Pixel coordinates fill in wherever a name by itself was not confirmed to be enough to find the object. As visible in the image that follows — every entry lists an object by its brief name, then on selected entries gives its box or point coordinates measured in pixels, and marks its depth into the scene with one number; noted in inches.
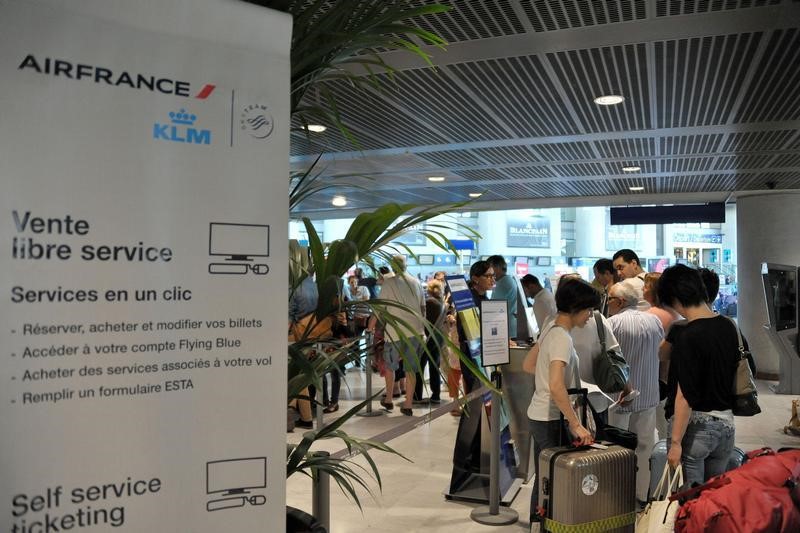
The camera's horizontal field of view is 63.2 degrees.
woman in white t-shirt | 120.5
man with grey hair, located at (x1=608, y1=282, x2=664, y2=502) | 152.3
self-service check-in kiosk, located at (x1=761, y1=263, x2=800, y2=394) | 218.2
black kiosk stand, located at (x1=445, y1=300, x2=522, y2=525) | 151.7
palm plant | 65.2
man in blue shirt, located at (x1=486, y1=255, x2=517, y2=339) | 255.6
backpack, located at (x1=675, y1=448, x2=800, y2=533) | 82.8
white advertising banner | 46.7
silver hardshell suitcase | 114.7
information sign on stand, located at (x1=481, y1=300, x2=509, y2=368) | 143.3
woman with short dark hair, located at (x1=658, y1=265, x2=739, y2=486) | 106.8
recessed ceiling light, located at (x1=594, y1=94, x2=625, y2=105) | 180.2
